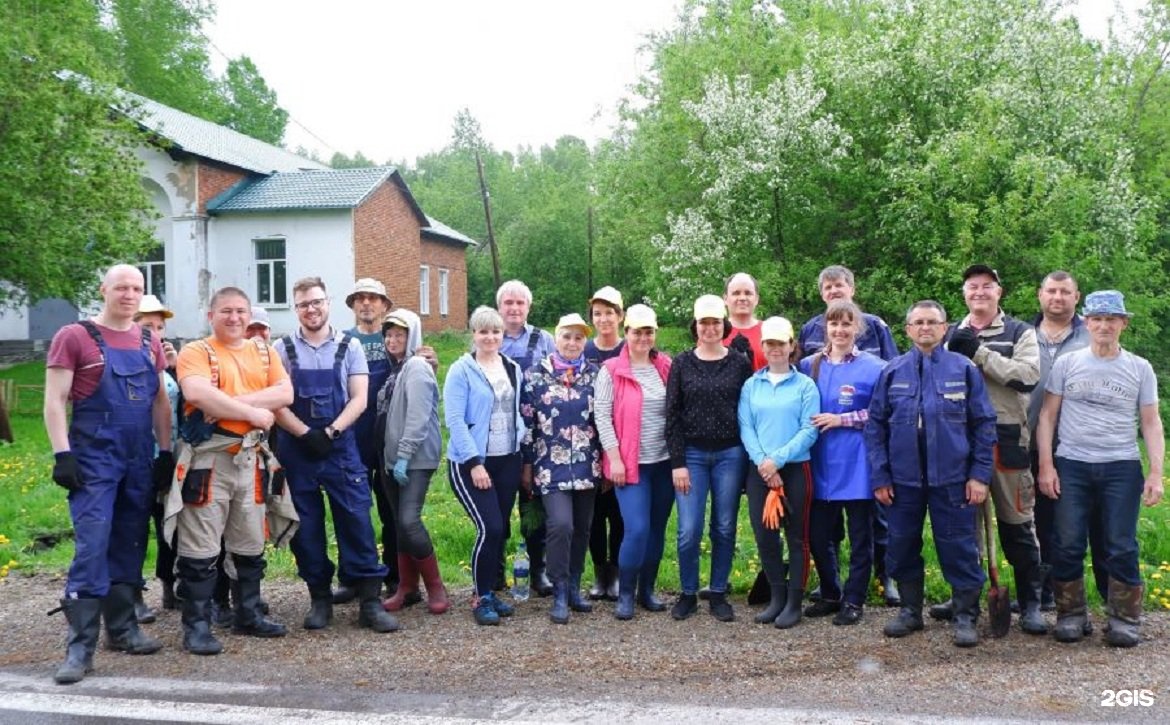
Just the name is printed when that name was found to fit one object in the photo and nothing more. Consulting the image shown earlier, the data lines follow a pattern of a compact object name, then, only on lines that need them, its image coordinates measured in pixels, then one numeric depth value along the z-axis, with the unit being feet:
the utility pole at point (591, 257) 147.51
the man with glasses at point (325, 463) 19.44
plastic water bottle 21.43
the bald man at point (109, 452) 16.99
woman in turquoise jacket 19.24
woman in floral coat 20.24
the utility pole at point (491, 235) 112.18
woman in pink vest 19.99
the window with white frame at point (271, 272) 91.15
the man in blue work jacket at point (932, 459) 17.97
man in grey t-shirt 17.97
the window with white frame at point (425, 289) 113.91
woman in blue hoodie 19.75
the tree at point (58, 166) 60.49
